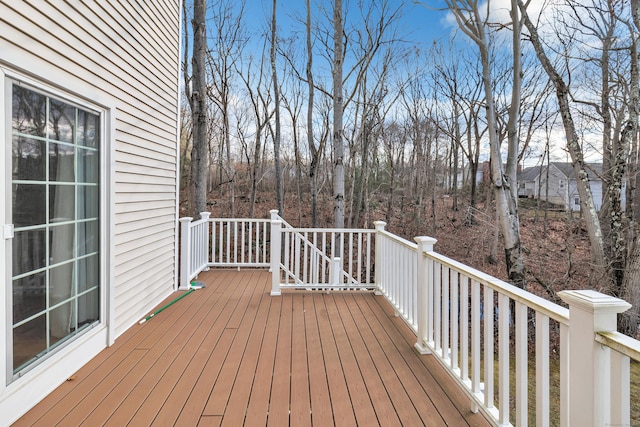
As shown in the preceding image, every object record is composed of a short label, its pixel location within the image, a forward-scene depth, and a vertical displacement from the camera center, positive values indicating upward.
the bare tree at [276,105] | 10.20 +3.36
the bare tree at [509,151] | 5.94 +1.14
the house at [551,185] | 16.97 +2.07
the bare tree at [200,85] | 6.04 +2.25
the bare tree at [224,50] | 10.59 +5.13
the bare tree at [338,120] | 6.14 +1.69
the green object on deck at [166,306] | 3.46 -1.06
